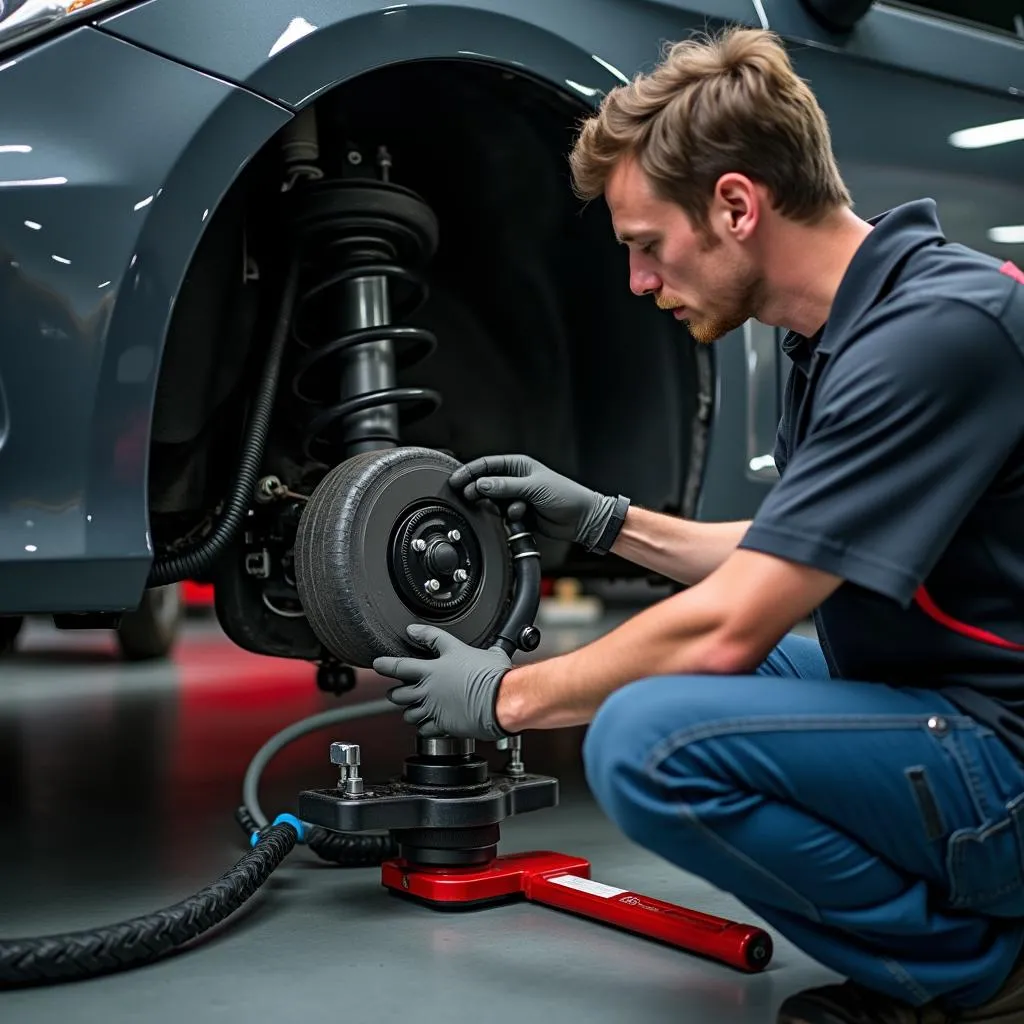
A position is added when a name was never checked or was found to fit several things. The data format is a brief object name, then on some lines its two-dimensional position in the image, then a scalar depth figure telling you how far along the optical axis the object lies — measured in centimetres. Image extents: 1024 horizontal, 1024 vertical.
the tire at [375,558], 152
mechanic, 108
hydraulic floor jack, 152
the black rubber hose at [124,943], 128
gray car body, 137
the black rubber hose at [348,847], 177
